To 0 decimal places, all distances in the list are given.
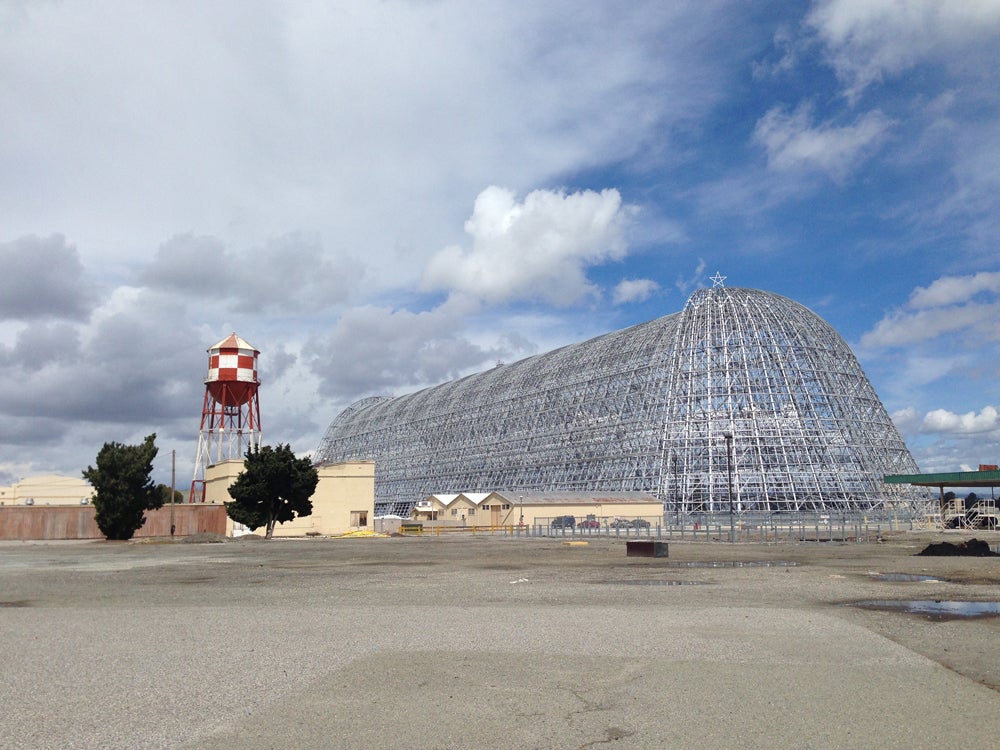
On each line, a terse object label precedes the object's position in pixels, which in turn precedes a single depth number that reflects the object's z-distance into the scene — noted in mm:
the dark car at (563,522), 72812
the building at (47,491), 121500
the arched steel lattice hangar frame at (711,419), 77875
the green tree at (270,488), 59688
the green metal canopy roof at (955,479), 64250
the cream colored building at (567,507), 78438
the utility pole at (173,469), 73688
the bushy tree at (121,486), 59344
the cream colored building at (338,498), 71562
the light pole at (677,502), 76238
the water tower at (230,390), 78625
